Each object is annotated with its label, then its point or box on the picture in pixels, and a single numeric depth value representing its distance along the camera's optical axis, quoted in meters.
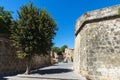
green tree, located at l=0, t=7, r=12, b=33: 5.83
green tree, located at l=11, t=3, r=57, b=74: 5.32
